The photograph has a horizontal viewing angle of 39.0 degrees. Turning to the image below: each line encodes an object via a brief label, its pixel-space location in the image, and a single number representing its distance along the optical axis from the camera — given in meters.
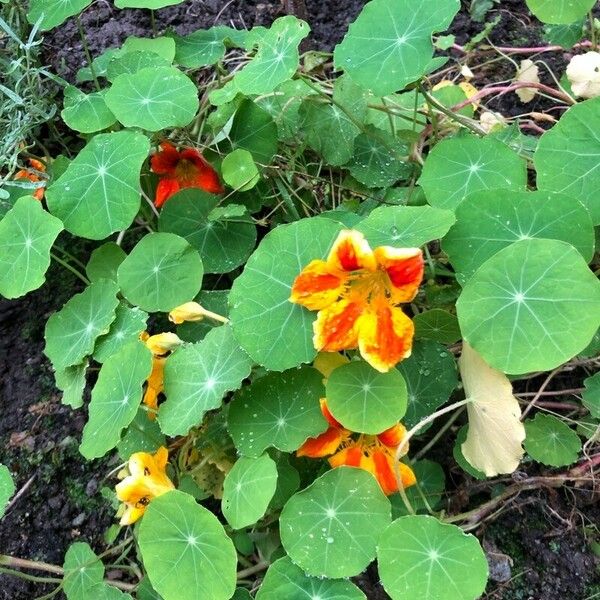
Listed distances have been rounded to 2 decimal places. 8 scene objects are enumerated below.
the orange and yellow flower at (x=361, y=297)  0.34
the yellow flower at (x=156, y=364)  0.41
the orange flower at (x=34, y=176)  0.51
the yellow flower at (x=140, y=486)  0.38
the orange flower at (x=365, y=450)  0.38
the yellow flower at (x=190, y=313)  0.42
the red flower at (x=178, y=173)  0.48
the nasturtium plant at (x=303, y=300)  0.35
